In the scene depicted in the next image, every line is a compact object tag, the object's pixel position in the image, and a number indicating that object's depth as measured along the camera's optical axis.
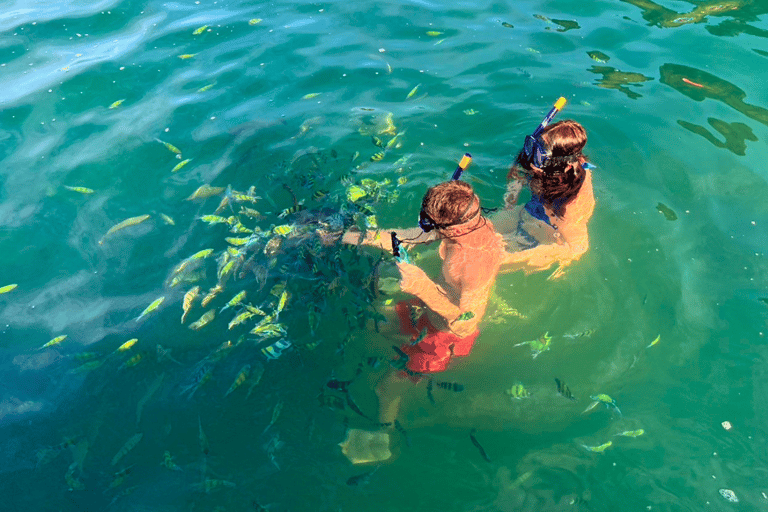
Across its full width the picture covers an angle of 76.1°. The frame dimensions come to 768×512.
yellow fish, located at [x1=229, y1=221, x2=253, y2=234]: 5.34
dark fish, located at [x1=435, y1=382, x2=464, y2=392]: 4.43
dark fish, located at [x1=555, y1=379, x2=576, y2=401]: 4.41
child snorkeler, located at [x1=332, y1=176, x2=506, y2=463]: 3.72
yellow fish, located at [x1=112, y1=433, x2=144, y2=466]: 4.06
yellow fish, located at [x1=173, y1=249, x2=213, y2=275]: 5.23
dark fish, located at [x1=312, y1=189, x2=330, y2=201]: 5.34
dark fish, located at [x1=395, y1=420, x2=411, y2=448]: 4.19
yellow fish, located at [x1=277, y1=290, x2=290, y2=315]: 4.54
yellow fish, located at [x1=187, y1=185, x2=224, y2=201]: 6.00
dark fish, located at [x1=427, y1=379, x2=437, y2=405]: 4.33
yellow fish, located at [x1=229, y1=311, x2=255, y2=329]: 4.50
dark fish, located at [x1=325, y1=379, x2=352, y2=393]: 4.40
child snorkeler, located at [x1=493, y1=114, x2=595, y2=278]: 4.20
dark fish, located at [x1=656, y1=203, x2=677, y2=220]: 5.71
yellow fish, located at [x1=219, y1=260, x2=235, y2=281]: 4.95
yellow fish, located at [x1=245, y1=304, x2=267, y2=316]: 4.66
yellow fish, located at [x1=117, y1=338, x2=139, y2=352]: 4.72
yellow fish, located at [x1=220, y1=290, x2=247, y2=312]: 4.69
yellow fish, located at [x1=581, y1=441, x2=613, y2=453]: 4.03
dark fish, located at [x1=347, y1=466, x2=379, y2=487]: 3.94
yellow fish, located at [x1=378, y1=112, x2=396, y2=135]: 6.77
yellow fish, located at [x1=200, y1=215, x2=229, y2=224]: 5.20
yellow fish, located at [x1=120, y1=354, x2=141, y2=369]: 4.62
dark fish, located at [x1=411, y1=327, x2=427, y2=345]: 4.23
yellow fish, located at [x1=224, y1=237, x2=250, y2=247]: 5.16
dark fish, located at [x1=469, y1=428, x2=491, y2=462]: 4.07
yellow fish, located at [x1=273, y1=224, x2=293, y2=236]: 4.90
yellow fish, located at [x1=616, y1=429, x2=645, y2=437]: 4.11
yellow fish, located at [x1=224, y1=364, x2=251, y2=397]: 4.39
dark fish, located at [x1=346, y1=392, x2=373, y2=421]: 4.31
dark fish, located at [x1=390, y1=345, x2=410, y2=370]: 4.25
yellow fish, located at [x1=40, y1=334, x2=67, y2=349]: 4.80
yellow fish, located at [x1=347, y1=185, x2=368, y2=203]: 4.89
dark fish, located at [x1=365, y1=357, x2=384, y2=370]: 4.36
